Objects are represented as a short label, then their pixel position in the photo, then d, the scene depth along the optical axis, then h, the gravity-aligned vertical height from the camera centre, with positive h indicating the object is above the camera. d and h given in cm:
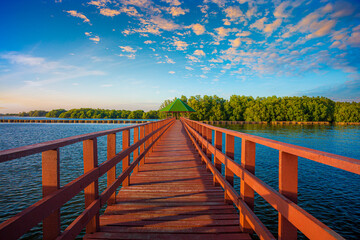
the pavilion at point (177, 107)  2870 +140
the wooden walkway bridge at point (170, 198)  136 -108
